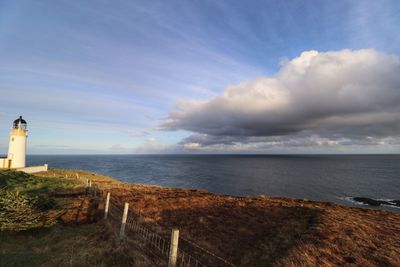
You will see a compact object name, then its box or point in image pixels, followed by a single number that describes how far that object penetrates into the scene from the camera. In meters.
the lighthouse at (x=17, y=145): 44.94
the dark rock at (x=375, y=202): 51.02
